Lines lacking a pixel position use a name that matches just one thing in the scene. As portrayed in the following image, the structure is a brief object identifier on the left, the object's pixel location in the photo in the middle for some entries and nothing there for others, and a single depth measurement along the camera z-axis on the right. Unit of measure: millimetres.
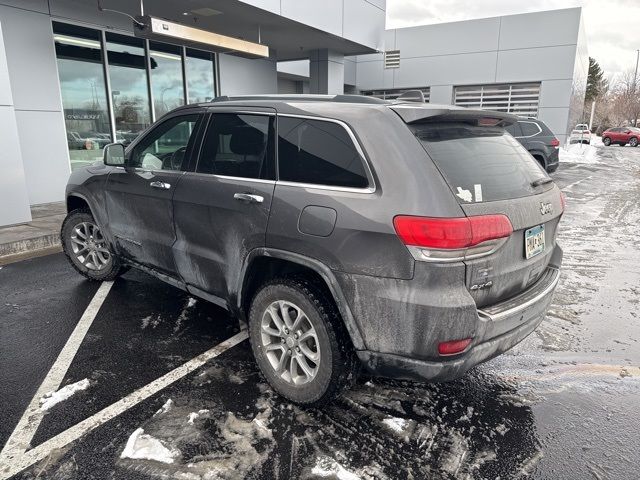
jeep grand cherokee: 2336
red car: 39375
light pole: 63353
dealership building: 8578
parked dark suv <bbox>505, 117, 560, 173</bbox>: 13602
